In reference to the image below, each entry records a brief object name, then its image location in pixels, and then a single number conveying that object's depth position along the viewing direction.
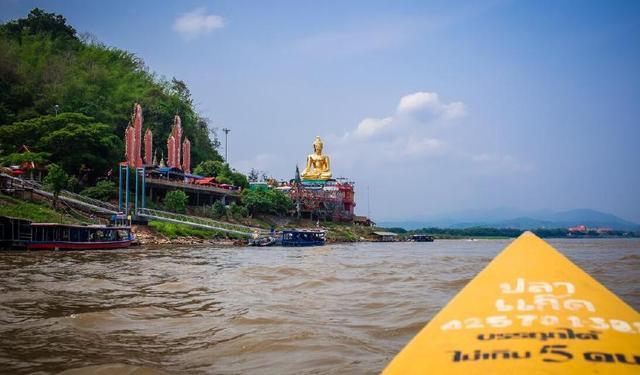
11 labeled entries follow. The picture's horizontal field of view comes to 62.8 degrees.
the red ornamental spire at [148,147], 38.22
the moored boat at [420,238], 60.91
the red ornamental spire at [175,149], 42.28
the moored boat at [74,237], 22.28
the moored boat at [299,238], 34.69
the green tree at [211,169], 47.71
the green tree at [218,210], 40.03
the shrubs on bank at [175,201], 35.81
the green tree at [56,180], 25.91
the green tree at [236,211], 41.59
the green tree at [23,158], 30.83
